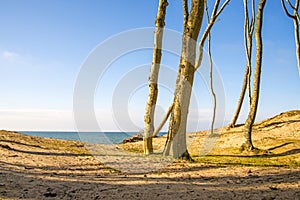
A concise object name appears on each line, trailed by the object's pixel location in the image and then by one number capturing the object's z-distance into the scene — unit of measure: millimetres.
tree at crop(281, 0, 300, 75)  20453
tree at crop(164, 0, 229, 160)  10320
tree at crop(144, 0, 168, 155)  12352
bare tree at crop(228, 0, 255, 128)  20859
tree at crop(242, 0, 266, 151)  14297
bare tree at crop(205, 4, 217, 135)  25369
